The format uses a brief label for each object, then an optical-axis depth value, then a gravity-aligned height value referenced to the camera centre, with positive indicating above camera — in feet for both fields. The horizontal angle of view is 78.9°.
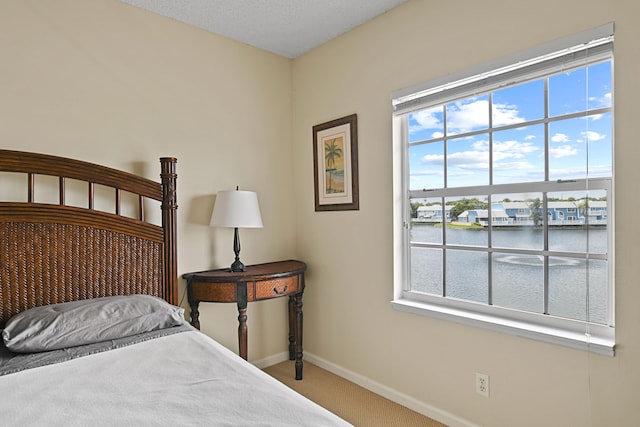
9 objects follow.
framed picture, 9.15 +1.07
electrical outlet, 6.79 -3.15
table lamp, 8.58 -0.07
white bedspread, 3.68 -1.98
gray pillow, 5.36 -1.68
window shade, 5.52 +2.23
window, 5.67 +0.17
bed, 3.90 -1.67
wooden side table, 8.27 -1.73
